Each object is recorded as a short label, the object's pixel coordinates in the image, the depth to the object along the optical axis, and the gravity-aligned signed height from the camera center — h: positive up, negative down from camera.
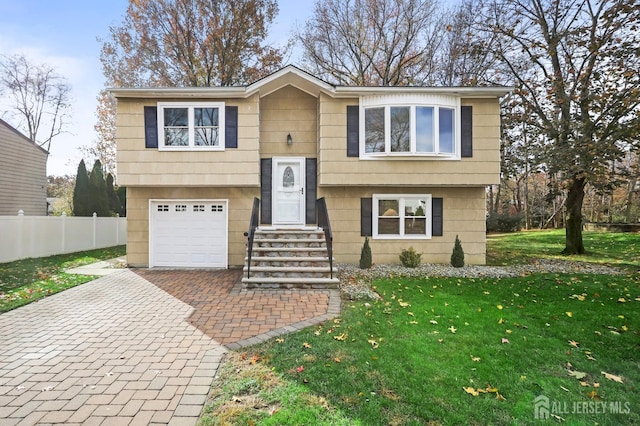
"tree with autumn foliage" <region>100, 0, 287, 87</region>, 15.37 +8.54
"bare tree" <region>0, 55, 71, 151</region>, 21.38 +8.34
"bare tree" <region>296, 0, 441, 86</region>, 16.56 +9.47
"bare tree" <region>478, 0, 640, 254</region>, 9.07 +4.51
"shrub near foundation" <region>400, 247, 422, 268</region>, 9.14 -1.40
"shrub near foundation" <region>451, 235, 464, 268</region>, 9.36 -1.35
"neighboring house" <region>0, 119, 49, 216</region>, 16.03 +1.94
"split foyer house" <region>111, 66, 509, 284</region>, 8.91 +1.33
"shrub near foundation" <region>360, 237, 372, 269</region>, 8.94 -1.34
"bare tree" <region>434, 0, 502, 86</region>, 12.59 +7.68
